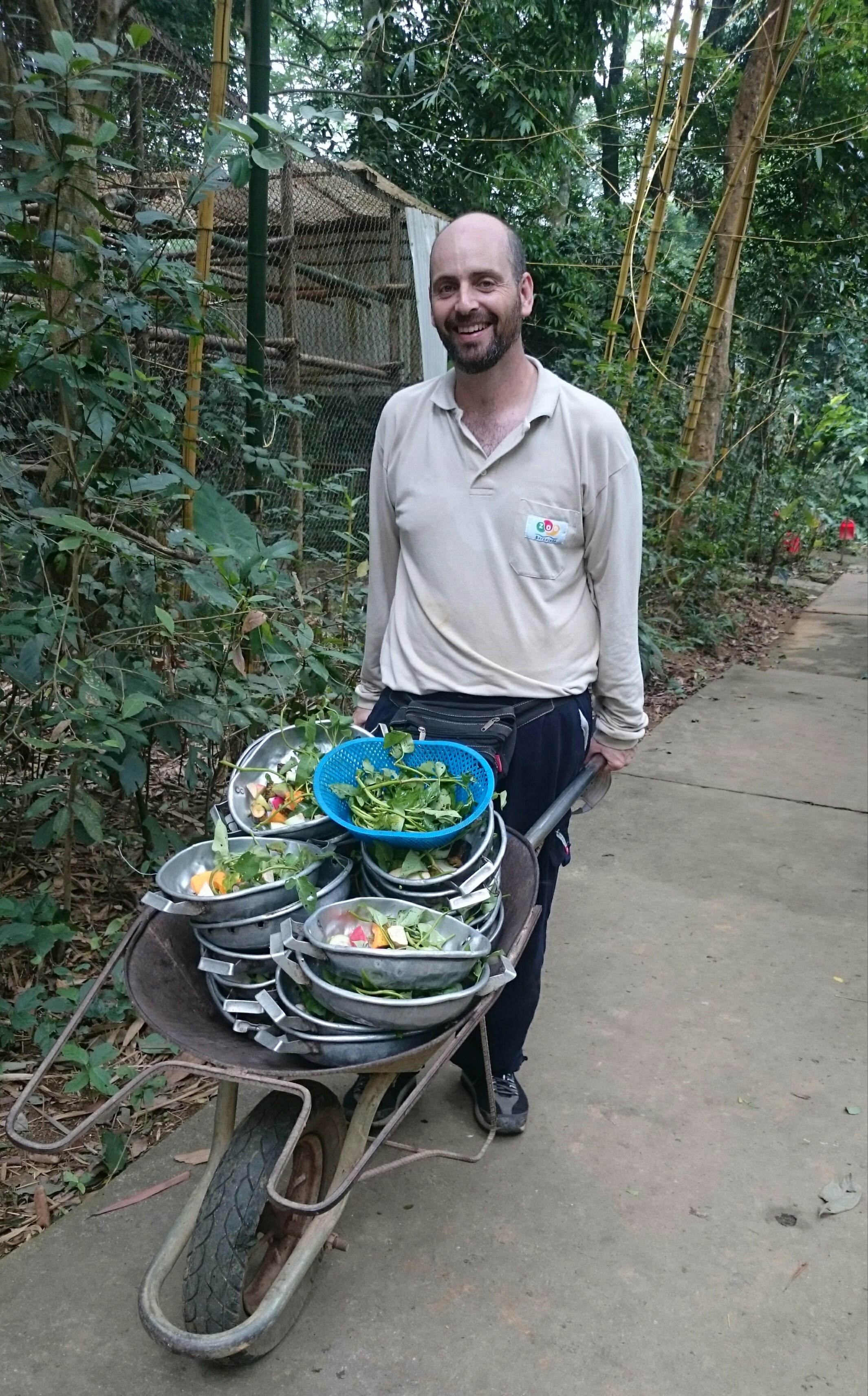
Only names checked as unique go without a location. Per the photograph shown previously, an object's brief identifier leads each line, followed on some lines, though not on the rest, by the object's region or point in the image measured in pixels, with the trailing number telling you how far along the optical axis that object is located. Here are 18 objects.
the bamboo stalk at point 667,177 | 5.77
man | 2.19
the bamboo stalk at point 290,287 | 5.12
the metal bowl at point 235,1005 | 1.66
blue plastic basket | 1.81
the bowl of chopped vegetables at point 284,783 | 1.86
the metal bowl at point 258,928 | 1.68
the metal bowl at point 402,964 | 1.55
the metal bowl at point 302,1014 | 1.57
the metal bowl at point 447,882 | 1.73
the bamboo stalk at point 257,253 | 3.40
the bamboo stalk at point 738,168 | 6.02
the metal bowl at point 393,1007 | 1.54
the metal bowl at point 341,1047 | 1.58
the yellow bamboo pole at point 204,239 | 3.15
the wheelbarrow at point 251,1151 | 1.57
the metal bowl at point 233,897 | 1.66
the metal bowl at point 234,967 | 1.70
